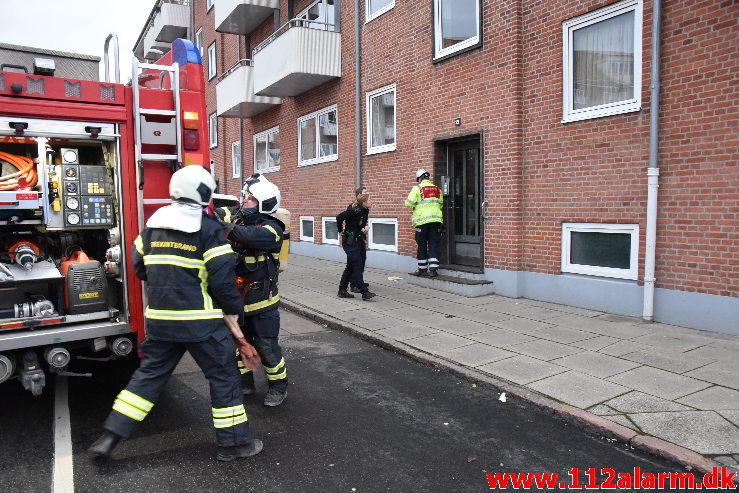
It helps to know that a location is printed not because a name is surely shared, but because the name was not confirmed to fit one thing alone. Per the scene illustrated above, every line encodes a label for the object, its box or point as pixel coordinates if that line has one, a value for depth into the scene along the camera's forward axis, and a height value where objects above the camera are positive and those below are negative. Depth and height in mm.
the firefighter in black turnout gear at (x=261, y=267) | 4246 -492
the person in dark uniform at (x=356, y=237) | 8734 -553
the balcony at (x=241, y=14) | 16016 +5649
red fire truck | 3965 +107
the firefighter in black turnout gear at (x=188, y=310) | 3520 -673
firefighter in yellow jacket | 9656 -253
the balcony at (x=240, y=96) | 16219 +3231
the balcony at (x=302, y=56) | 12914 +3436
